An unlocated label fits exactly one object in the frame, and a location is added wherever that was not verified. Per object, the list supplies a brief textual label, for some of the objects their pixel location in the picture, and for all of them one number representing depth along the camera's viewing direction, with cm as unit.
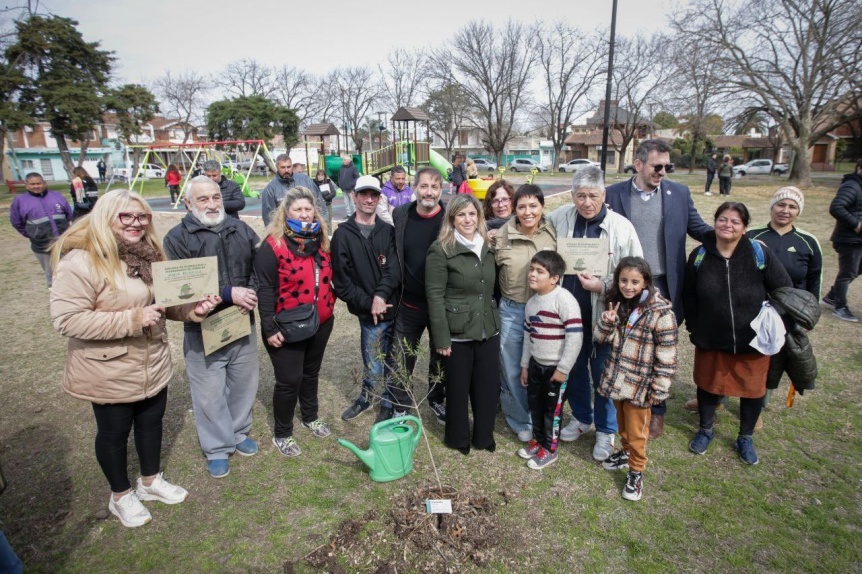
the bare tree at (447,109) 4597
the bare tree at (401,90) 4938
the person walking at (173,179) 1947
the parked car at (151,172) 4141
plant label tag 268
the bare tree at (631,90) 4181
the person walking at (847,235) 574
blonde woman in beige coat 242
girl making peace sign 289
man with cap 350
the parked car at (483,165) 4614
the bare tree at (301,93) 5353
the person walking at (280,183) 750
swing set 1798
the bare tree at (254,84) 5178
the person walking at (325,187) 1016
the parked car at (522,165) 4534
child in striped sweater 308
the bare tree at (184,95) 5241
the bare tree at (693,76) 2320
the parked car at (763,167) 3819
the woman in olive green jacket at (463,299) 314
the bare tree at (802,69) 2156
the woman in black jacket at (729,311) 318
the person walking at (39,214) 720
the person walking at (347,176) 1094
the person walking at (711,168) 2192
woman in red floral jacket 317
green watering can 306
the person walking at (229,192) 648
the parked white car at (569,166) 4503
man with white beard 297
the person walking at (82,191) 1148
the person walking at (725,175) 1989
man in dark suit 340
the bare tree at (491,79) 4247
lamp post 988
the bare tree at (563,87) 4369
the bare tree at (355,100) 5312
